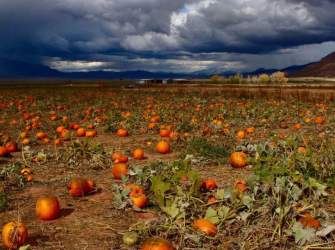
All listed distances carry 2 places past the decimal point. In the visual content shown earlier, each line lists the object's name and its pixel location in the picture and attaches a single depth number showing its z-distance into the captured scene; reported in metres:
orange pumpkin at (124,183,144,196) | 6.62
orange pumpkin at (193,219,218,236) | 5.33
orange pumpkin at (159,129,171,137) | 12.99
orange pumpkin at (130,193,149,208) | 6.46
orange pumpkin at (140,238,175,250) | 4.80
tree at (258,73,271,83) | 71.81
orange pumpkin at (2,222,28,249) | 5.22
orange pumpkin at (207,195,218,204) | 6.00
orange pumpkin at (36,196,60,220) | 6.19
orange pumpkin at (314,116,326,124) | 15.61
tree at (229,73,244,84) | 68.69
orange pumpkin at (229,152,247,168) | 8.80
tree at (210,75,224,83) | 85.19
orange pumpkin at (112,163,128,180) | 8.17
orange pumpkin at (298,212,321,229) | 5.29
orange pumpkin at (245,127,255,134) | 13.53
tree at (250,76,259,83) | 68.06
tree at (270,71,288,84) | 75.00
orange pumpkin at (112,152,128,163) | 9.47
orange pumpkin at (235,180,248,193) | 6.17
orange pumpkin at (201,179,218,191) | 6.99
